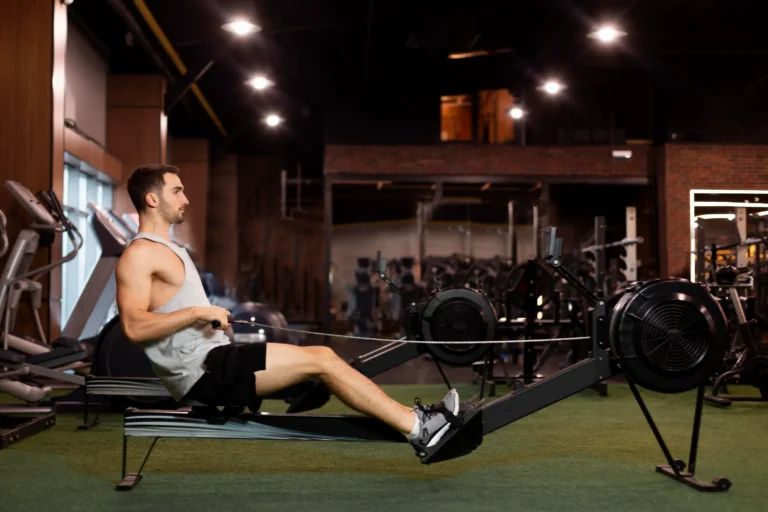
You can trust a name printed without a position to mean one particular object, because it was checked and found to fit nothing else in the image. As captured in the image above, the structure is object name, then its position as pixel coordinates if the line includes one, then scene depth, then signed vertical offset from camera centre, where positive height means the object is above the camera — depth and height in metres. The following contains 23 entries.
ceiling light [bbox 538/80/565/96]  12.17 +2.88
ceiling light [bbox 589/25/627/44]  9.00 +2.70
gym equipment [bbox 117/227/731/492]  3.21 -0.34
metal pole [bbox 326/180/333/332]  13.05 +0.66
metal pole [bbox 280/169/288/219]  14.97 +1.75
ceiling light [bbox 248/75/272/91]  11.93 +2.86
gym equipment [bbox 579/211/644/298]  7.71 +0.29
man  3.08 -0.23
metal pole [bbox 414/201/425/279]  14.98 +1.07
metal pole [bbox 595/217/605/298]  7.70 +0.36
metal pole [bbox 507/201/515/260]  14.42 +1.03
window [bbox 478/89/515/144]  13.56 +2.65
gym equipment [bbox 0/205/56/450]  4.33 -0.75
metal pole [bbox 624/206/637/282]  9.78 +0.39
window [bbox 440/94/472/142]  13.62 +2.67
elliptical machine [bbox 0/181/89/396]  5.44 -0.15
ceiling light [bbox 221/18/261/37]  8.42 +2.58
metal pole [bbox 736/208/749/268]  7.31 +0.57
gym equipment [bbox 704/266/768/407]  5.84 -0.47
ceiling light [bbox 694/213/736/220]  11.85 +1.02
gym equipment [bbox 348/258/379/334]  14.76 -0.23
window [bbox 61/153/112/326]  9.98 +0.84
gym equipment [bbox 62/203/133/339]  7.07 +0.06
